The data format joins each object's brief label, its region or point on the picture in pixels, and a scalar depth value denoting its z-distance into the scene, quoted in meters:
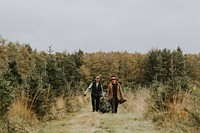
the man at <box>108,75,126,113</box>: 19.65
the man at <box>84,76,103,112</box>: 19.61
